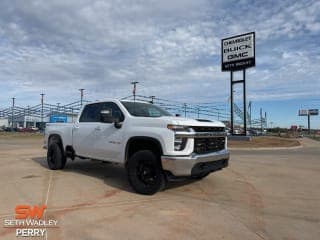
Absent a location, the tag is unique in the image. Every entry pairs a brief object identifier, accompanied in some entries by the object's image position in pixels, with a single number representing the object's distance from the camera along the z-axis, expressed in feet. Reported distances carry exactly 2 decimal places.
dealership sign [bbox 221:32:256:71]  71.75
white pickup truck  14.53
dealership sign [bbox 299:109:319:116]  269.29
